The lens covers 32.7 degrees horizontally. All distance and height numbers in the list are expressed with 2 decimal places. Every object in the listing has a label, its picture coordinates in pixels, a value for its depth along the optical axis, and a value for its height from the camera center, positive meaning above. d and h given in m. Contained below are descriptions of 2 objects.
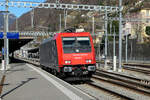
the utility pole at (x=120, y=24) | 22.87 +2.67
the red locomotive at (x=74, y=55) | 14.75 -0.05
